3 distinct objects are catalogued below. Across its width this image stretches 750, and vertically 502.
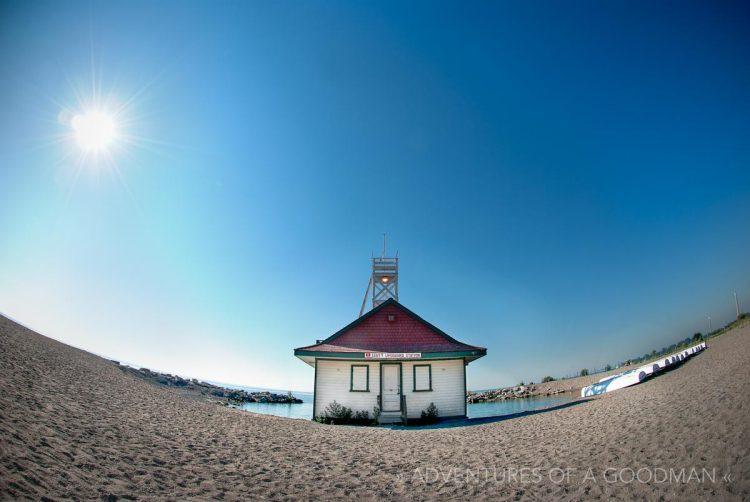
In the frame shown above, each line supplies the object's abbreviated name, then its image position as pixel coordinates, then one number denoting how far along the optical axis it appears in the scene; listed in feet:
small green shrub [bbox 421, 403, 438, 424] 51.60
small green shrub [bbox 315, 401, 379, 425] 51.10
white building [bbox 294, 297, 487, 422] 52.70
